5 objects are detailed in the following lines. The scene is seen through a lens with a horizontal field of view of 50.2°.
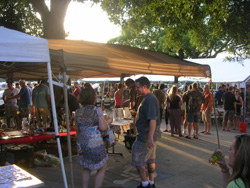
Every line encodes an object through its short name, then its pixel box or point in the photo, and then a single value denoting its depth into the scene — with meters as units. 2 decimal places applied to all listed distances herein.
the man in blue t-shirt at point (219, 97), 14.17
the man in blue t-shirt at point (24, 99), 10.55
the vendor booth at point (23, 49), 3.48
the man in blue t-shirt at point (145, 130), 4.09
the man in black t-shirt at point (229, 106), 10.80
